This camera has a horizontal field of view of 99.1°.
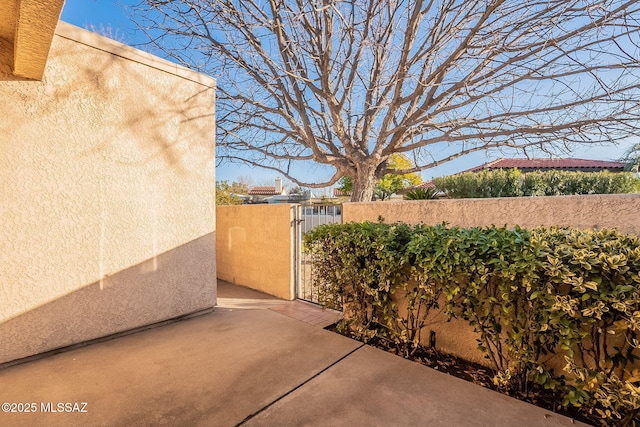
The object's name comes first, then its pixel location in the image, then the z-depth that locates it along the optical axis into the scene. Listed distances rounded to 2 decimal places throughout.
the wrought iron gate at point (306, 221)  6.08
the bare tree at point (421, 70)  6.21
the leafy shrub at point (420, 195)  8.02
